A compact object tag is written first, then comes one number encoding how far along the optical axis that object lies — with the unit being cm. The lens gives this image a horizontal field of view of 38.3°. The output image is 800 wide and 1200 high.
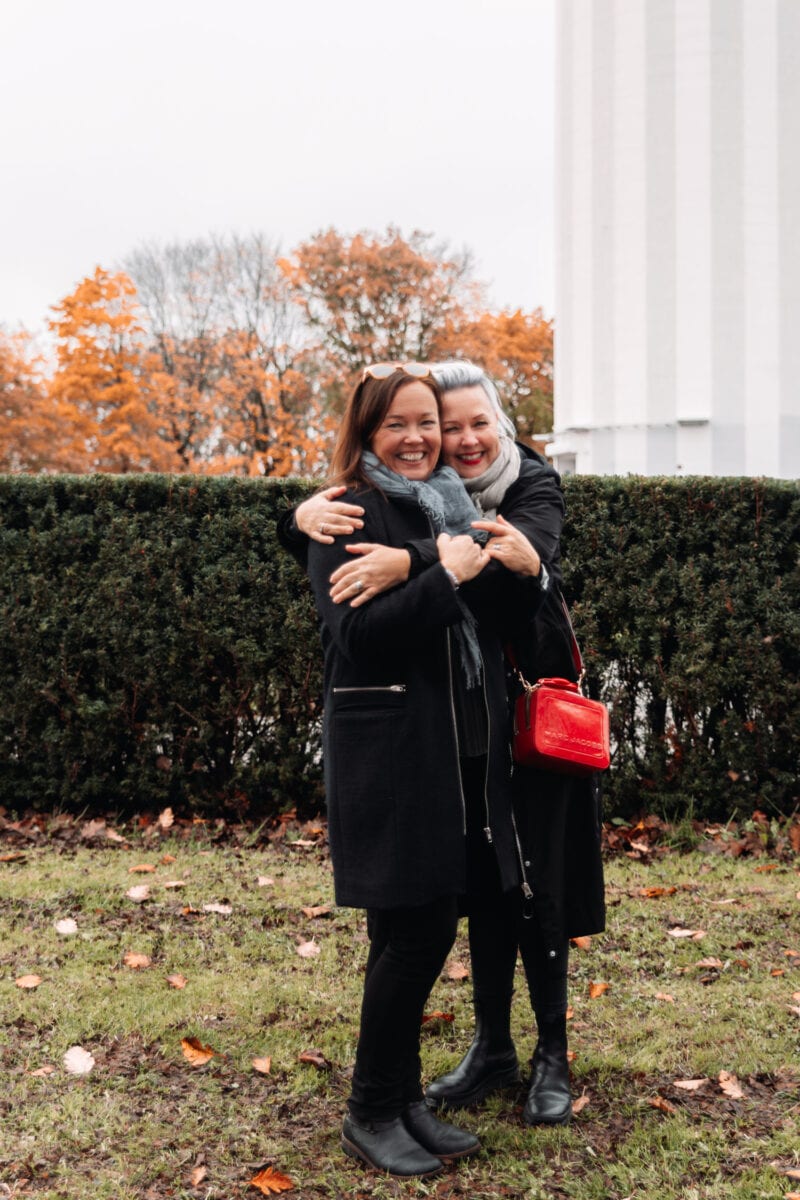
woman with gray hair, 321
